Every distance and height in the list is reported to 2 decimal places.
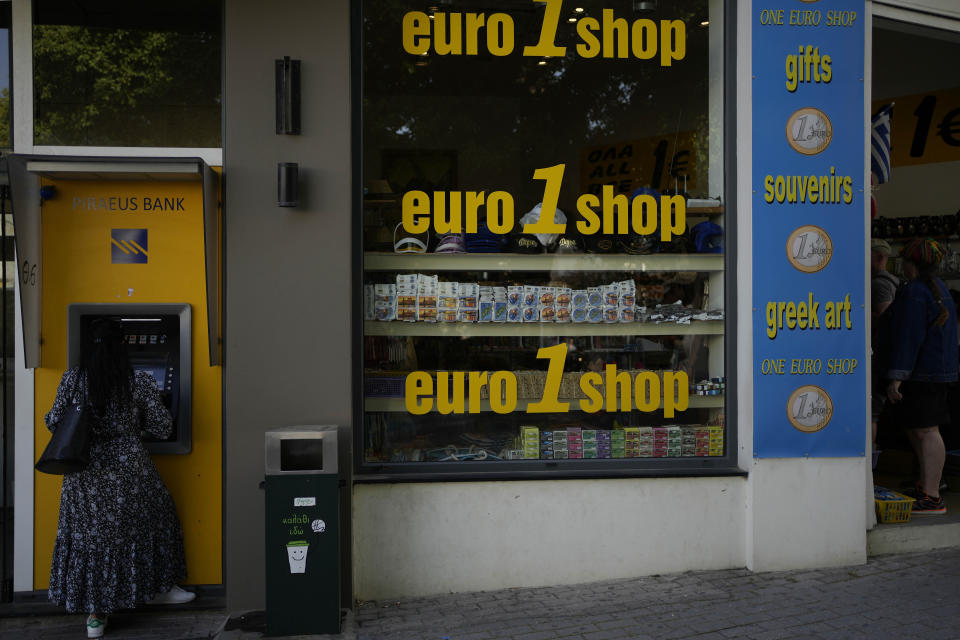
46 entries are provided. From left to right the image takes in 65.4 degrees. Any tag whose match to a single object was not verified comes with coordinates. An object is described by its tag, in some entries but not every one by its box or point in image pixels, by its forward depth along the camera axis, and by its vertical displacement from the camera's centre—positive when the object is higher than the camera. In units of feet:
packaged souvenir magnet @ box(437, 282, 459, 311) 17.21 +0.45
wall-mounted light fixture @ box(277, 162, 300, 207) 14.46 +2.55
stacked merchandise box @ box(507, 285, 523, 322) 17.48 +0.22
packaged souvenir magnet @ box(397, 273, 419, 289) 16.89 +0.77
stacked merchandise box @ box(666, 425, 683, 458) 17.38 -2.99
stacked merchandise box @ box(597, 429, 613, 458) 17.19 -3.03
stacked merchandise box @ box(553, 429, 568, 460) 17.07 -3.02
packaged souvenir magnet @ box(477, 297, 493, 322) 17.38 +0.06
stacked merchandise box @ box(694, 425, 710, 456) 17.37 -3.08
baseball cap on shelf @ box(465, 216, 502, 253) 17.22 +1.70
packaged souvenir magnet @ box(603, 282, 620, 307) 17.75 +0.45
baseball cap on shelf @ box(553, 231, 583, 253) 17.58 +1.66
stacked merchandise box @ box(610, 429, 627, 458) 17.25 -3.02
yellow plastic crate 18.07 -4.77
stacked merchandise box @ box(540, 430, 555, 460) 17.02 -3.03
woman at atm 13.78 -3.40
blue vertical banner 16.67 +1.93
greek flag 19.94 +4.44
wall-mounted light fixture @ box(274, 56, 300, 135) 14.67 +4.35
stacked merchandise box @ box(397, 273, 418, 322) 16.90 +0.38
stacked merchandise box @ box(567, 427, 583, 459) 17.12 -2.96
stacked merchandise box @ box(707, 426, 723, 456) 17.35 -2.98
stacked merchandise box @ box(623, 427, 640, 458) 17.31 -2.99
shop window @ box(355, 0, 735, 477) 16.81 +1.55
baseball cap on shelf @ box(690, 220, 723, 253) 17.43 +1.78
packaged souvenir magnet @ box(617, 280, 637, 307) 17.79 +0.47
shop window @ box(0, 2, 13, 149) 15.29 +4.90
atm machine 15.08 -0.62
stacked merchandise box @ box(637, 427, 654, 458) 17.35 -3.00
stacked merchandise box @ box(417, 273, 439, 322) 17.08 +0.39
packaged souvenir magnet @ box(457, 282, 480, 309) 17.29 +0.46
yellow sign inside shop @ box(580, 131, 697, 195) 17.62 +3.58
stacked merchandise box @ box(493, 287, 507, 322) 17.43 +0.22
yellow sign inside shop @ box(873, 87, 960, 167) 26.58 +6.68
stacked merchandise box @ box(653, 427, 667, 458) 17.39 -3.01
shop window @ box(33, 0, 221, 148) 15.57 +5.17
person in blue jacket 18.85 -1.24
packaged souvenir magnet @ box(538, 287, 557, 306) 17.58 +0.43
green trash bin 13.61 -4.16
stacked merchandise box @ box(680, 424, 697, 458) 17.37 -2.99
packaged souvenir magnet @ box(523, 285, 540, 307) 17.53 +0.41
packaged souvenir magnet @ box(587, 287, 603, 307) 17.71 +0.40
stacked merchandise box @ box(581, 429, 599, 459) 17.15 -2.99
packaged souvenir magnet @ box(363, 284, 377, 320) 16.29 +0.25
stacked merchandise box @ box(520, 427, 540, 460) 16.98 -2.93
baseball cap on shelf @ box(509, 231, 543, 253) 17.42 +1.66
